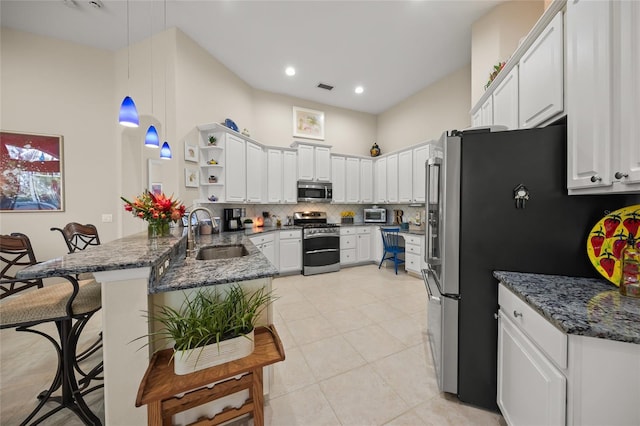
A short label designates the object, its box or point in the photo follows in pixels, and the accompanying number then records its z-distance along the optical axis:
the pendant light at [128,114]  2.02
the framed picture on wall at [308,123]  5.02
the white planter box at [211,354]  0.97
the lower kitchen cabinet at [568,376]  0.78
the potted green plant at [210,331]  0.98
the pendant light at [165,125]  2.72
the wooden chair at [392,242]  4.38
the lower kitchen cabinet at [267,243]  3.69
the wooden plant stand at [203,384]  0.90
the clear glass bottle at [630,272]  1.02
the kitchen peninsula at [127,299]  1.05
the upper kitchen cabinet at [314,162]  4.59
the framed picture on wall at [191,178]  3.11
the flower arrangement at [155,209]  1.69
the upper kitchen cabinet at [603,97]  0.93
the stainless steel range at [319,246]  4.34
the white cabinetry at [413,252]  4.02
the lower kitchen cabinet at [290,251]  4.18
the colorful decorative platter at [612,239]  1.12
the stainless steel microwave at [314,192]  4.65
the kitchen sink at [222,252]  2.19
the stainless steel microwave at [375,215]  5.25
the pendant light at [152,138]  2.56
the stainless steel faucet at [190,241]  1.78
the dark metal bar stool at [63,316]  1.17
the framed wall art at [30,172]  2.80
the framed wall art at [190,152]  3.09
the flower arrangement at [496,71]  2.23
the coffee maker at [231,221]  3.68
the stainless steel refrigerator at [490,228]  1.30
